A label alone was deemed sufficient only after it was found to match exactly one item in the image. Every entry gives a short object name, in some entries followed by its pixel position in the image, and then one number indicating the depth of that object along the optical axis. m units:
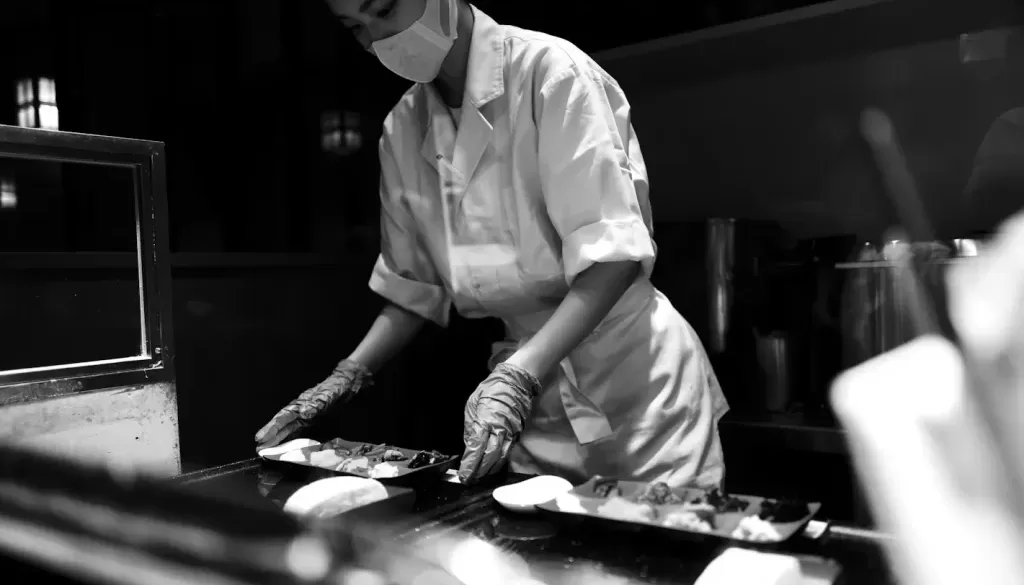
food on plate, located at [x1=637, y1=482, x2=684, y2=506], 0.86
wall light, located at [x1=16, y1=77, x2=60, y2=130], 1.72
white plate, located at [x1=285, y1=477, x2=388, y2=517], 0.96
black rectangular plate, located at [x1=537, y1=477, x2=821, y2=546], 0.74
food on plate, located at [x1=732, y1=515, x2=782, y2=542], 0.72
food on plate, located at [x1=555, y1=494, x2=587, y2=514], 0.83
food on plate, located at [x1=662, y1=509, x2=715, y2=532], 0.77
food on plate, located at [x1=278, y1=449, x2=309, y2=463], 1.21
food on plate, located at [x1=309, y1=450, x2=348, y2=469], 1.19
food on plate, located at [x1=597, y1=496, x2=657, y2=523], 0.80
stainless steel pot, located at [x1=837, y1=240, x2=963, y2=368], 1.91
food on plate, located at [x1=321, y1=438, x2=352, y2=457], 1.26
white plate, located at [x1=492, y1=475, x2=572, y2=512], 0.90
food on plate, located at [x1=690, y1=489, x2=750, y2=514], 0.81
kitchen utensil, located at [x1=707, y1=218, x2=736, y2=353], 2.25
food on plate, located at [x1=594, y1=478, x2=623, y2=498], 0.90
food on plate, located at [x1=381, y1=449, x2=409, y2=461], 1.19
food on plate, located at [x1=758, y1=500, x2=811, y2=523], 0.77
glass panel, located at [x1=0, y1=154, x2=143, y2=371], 1.53
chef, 1.27
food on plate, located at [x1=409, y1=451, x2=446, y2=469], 1.12
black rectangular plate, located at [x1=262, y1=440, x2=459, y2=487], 1.06
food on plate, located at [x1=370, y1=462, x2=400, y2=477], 1.10
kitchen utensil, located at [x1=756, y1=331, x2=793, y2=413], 2.08
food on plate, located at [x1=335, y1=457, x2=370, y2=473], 1.14
